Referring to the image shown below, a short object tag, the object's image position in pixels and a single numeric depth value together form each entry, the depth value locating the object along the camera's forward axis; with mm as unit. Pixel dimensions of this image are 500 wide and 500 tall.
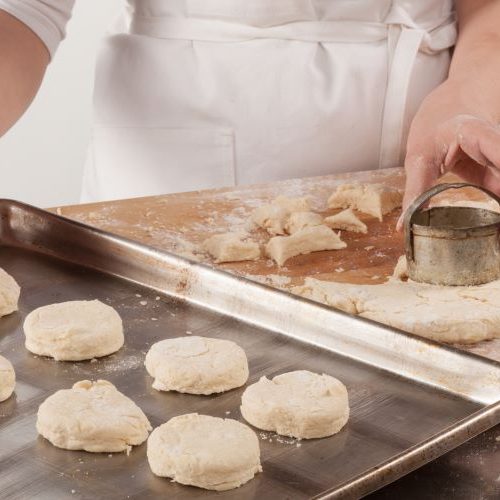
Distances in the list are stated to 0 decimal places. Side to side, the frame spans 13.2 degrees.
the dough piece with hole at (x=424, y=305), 1424
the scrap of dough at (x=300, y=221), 1638
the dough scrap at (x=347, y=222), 1652
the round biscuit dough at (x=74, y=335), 1379
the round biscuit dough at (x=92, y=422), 1264
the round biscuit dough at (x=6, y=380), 1319
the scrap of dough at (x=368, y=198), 1695
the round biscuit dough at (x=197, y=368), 1330
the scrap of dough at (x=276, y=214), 1645
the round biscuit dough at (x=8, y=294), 1446
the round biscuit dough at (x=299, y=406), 1276
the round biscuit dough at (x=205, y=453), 1225
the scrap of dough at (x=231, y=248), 1573
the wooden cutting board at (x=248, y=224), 1562
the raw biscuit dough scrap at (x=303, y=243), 1574
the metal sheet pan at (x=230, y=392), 1230
